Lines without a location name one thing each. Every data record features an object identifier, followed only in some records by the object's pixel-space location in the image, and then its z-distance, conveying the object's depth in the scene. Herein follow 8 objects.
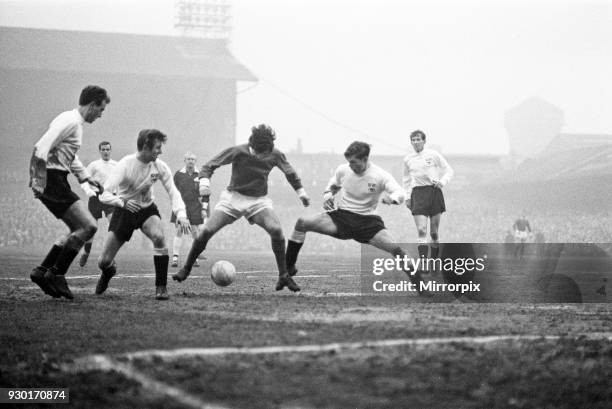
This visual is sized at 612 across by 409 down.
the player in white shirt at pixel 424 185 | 13.38
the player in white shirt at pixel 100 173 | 16.23
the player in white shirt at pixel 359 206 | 10.30
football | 11.00
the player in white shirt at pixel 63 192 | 9.20
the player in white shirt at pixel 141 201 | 9.45
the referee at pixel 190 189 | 17.47
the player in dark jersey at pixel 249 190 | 10.23
